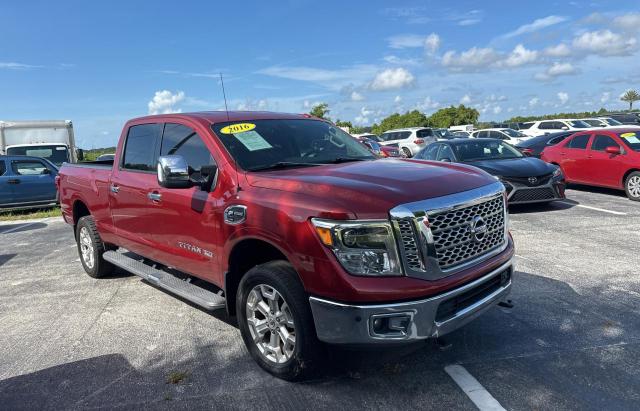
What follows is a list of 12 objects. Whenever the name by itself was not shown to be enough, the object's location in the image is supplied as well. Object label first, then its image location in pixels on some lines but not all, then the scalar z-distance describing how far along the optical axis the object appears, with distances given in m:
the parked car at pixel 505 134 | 25.29
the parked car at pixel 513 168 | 9.35
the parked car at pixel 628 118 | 31.12
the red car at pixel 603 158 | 10.70
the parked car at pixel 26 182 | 12.95
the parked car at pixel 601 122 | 27.70
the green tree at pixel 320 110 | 51.76
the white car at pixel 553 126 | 26.81
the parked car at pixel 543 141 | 15.56
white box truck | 18.91
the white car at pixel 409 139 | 25.81
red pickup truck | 2.99
